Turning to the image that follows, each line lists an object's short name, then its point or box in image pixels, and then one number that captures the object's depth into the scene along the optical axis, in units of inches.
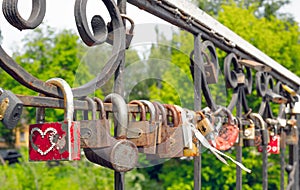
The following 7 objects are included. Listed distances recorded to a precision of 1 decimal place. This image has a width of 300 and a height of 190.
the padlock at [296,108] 122.5
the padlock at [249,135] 92.6
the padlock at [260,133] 98.4
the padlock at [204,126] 76.5
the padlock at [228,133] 83.1
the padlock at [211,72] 82.9
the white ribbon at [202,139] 71.7
